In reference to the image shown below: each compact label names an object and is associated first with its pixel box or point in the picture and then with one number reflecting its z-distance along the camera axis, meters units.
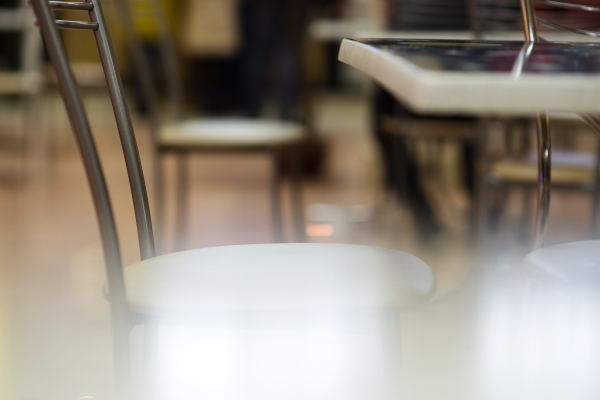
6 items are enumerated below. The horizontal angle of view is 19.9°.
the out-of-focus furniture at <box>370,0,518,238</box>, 4.52
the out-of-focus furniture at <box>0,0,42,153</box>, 6.19
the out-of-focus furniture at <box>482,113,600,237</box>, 3.35
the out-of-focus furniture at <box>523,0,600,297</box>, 2.12
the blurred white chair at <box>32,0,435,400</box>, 2.01
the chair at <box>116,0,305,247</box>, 3.74
